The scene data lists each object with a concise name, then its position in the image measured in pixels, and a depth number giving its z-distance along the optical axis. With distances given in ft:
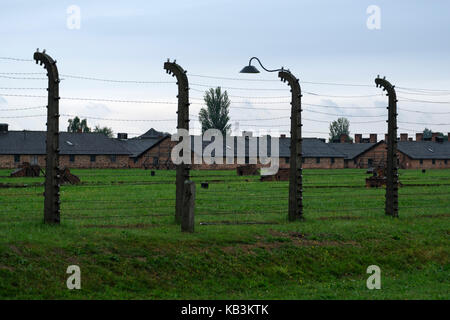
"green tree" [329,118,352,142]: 583.58
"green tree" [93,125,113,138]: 590.35
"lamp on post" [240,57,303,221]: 72.23
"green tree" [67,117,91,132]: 507.30
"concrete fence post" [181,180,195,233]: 59.52
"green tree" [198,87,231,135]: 416.46
